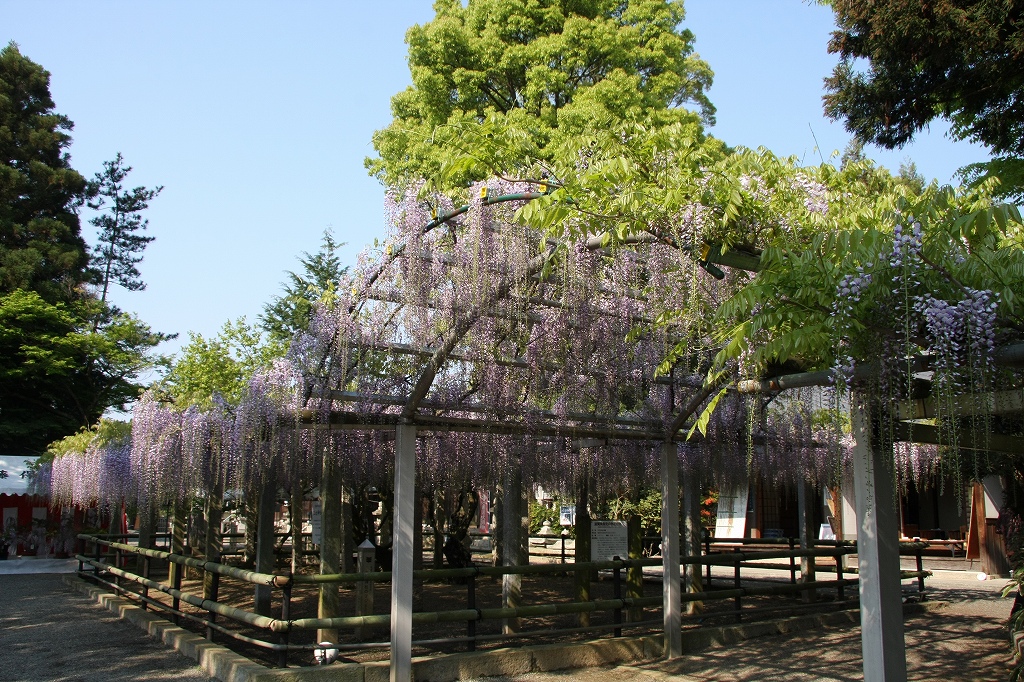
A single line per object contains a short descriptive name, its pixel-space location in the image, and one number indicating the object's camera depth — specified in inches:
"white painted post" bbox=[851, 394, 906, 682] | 175.8
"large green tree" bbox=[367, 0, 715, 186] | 583.2
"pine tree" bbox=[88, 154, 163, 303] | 1230.3
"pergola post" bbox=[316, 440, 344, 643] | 283.9
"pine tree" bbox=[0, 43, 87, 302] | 1056.8
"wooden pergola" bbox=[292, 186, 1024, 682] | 177.6
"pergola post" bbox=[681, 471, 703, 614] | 364.2
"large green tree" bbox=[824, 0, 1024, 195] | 345.1
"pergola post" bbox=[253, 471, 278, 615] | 310.0
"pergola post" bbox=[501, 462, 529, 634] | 303.3
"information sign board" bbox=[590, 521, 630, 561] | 325.4
